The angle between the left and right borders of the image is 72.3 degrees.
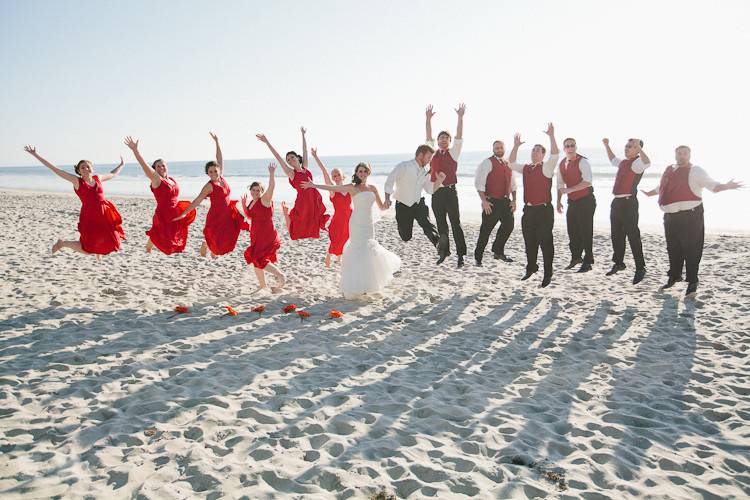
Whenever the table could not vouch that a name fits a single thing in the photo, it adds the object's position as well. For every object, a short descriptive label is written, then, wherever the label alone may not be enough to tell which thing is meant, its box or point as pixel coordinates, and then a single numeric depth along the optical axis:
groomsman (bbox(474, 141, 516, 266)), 8.45
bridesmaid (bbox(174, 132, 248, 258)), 8.45
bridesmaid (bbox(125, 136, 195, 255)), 8.39
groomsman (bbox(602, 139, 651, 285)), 8.00
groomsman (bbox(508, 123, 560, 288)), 7.86
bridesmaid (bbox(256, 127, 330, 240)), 9.41
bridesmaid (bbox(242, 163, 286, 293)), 8.32
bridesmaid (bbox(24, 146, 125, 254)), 8.00
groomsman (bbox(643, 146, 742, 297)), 7.64
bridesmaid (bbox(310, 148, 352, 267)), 9.45
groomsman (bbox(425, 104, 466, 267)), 8.37
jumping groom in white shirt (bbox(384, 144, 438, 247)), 8.05
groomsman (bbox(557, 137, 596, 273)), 8.24
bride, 8.15
